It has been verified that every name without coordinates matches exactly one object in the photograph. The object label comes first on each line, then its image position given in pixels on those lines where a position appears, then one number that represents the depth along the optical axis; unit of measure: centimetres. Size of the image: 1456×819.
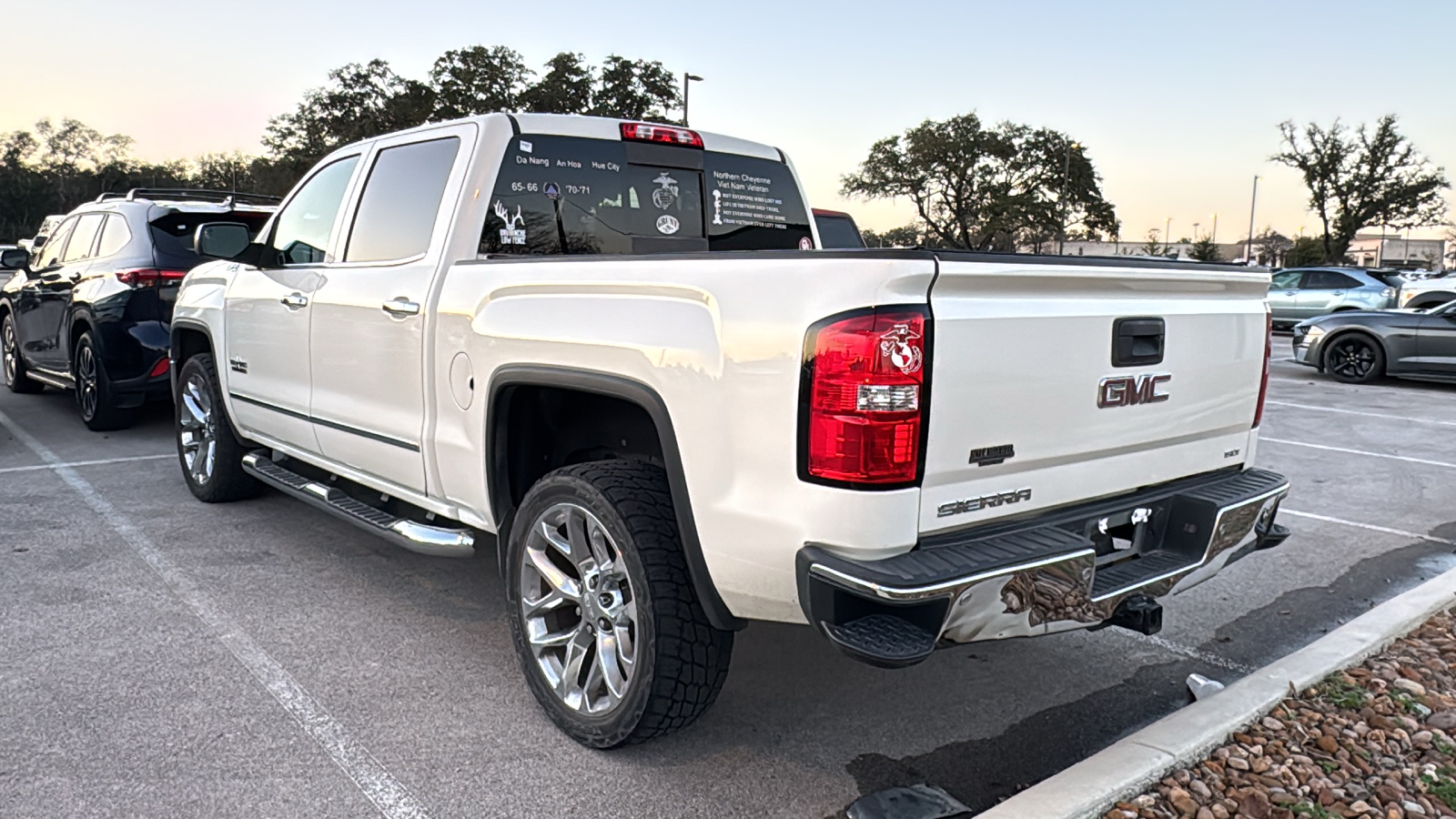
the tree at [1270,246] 7211
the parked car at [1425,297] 1819
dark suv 745
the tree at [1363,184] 5375
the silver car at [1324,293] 2022
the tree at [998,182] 5531
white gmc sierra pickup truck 245
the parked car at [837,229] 876
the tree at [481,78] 4347
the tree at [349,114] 4597
